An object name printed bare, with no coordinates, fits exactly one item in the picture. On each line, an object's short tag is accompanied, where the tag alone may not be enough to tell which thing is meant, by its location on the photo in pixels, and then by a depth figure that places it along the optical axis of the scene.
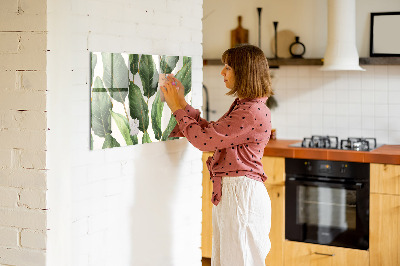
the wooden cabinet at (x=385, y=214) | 4.05
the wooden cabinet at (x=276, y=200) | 4.43
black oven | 4.18
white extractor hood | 4.52
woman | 2.76
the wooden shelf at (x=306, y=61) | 4.58
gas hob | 4.36
